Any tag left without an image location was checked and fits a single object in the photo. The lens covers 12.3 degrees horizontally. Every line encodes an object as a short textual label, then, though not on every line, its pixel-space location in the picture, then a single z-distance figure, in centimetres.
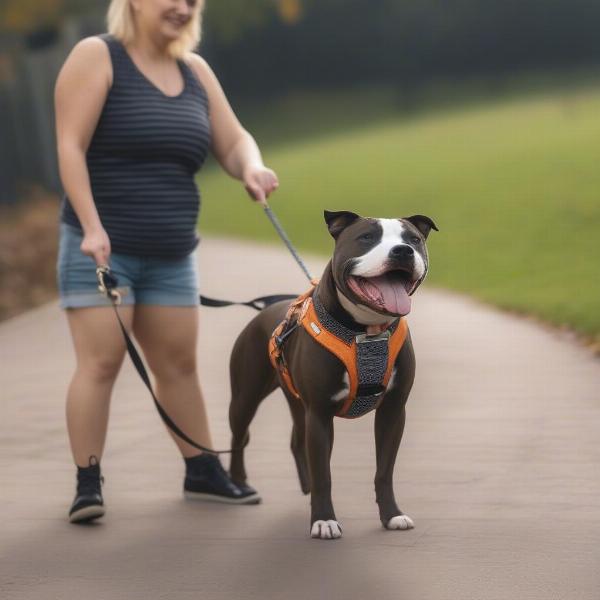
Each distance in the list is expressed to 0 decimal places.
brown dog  916
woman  1062
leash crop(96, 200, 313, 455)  1059
